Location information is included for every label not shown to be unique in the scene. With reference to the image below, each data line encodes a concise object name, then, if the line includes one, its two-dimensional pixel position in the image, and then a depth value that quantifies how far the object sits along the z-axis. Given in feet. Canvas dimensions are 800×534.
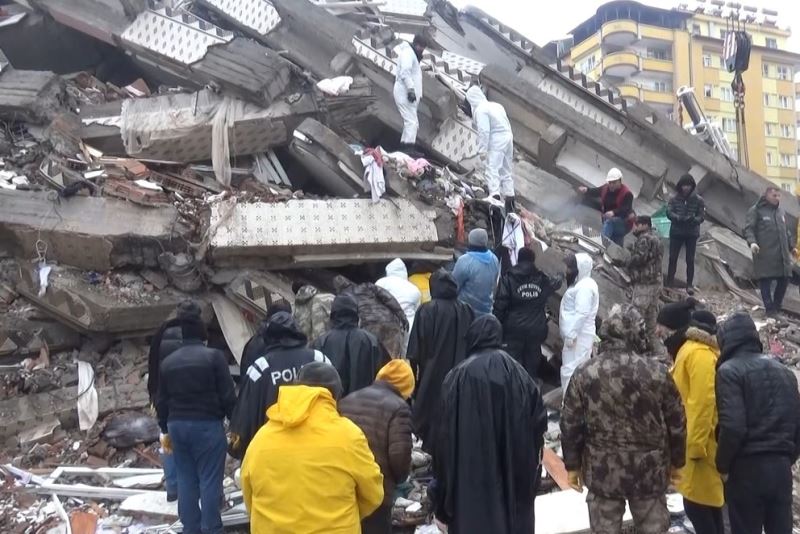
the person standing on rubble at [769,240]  29.37
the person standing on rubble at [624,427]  12.31
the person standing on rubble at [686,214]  29.37
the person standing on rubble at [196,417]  15.48
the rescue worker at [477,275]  22.08
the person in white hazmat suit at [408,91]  32.94
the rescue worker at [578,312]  22.77
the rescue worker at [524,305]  21.98
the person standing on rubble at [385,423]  12.37
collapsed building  25.64
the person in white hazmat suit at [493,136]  31.22
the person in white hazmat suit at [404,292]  22.68
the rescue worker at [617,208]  31.09
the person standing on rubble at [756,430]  12.85
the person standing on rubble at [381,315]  20.11
